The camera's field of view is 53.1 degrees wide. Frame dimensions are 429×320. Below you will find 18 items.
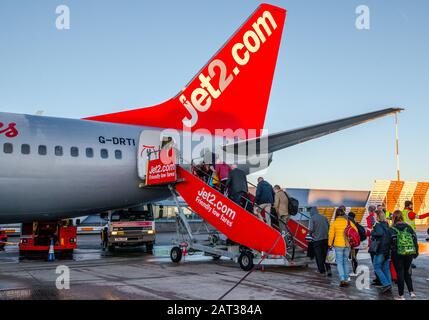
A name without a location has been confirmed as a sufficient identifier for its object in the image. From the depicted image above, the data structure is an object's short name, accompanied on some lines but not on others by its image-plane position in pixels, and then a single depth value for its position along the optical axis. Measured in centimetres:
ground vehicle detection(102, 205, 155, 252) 1789
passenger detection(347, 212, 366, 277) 1162
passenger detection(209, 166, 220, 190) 1441
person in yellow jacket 984
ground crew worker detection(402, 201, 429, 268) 1238
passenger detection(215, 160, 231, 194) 1488
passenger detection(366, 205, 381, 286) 1275
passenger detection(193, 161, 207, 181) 1467
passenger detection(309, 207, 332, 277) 1144
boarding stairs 1181
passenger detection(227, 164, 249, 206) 1323
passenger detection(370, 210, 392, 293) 911
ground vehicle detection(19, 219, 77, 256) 1725
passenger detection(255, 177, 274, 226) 1310
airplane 1353
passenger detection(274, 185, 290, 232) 1308
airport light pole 2390
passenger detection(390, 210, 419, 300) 838
